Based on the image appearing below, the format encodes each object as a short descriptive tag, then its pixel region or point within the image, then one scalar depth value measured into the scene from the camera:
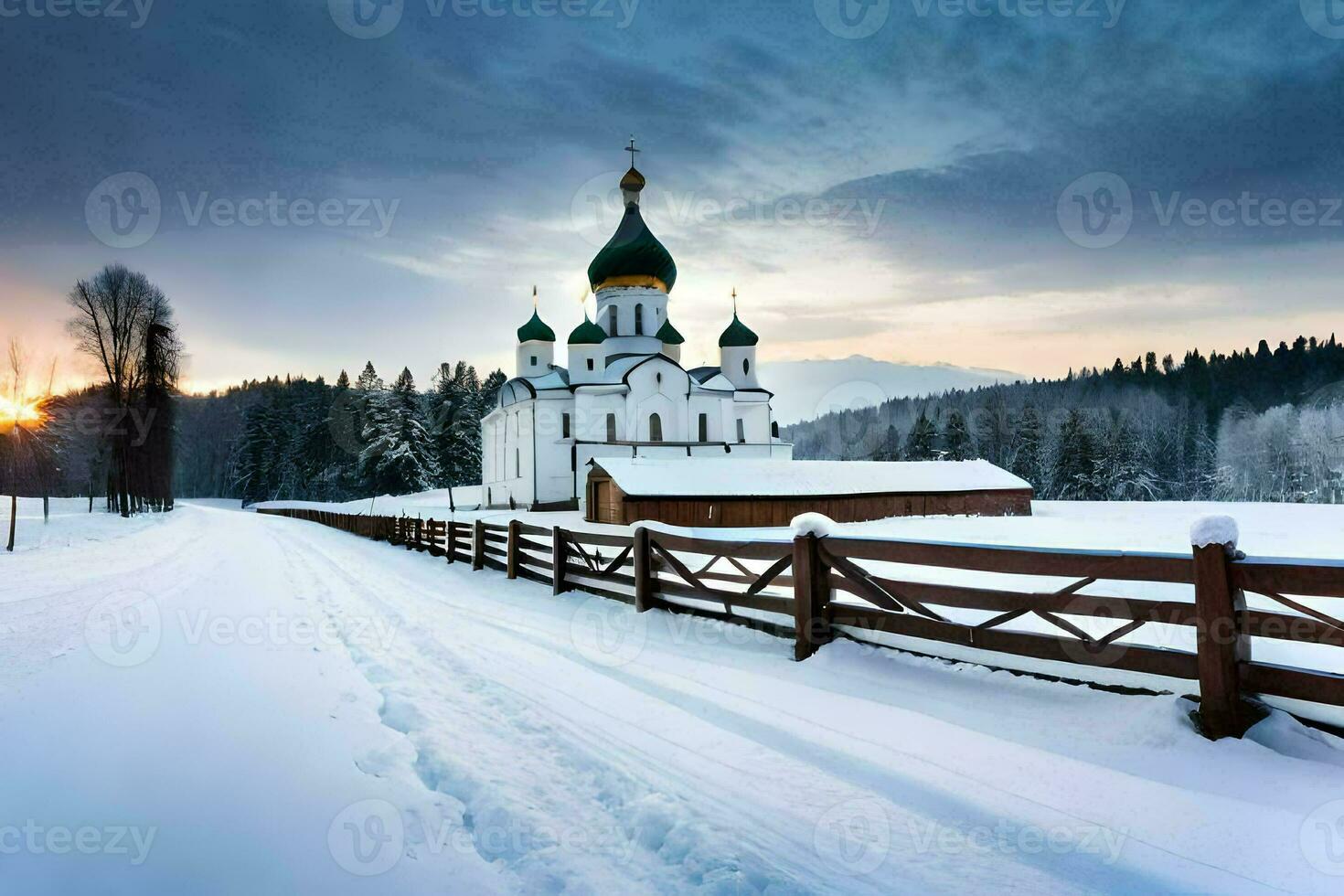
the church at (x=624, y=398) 39.81
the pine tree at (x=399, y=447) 59.06
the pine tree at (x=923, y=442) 68.06
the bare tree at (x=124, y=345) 36.50
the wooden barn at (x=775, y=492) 28.27
